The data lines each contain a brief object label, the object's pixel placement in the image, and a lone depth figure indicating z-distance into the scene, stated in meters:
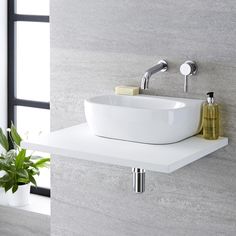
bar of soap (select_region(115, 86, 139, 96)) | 3.56
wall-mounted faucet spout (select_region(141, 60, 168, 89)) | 3.34
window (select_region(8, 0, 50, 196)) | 4.63
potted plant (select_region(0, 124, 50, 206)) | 4.30
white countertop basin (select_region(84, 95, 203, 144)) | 3.12
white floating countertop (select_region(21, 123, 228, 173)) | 2.91
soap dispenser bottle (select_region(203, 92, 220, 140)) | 3.27
